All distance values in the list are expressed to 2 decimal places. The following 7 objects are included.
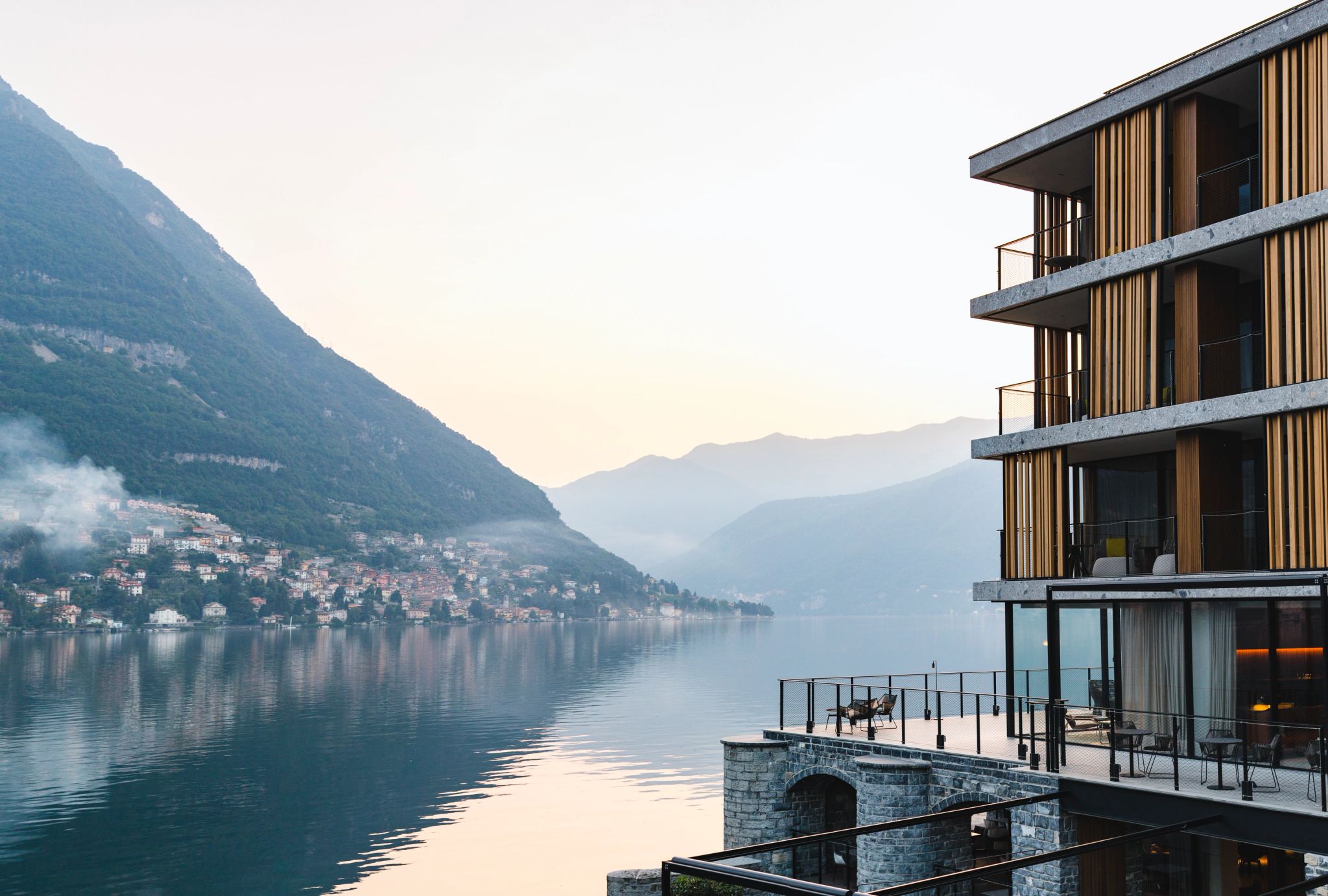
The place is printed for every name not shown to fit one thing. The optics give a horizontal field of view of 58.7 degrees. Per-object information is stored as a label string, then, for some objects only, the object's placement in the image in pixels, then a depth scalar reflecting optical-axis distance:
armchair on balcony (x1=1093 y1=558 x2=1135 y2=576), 26.38
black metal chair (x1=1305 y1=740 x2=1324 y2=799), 19.39
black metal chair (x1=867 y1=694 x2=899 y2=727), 28.64
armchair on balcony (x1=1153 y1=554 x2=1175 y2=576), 24.86
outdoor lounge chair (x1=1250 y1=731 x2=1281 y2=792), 20.47
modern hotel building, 21.20
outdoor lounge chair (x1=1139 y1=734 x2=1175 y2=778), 21.46
